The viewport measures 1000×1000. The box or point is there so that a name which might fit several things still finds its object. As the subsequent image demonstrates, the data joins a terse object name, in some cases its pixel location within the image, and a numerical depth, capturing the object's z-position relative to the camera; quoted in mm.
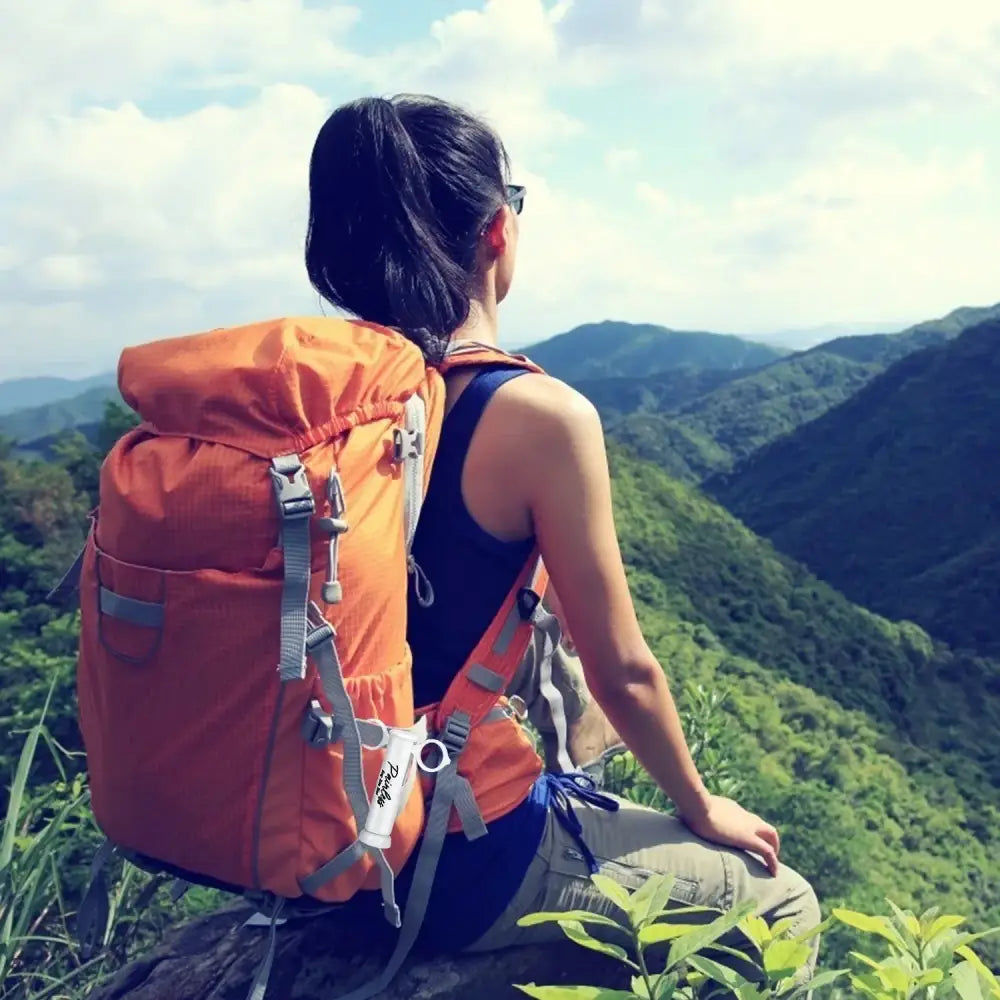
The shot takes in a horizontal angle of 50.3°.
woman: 1592
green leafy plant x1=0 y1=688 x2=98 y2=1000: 2102
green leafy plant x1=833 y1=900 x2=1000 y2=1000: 990
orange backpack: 1400
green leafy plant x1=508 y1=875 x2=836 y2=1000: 985
